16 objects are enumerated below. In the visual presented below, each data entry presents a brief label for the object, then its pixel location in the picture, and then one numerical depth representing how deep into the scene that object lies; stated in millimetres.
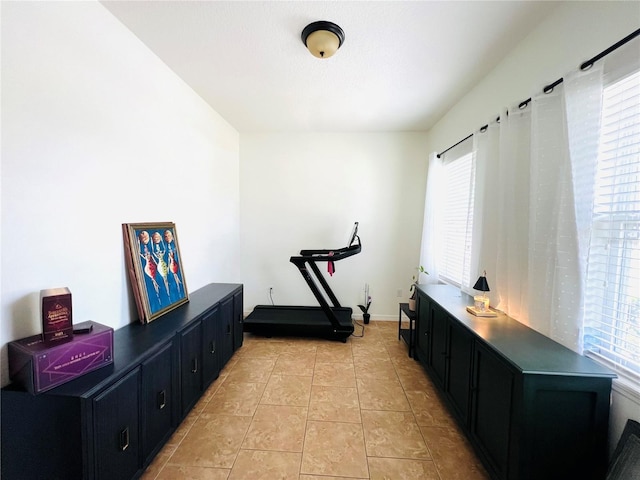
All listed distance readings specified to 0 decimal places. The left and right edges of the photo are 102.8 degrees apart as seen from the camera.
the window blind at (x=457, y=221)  2674
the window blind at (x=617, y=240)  1196
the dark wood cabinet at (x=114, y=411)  1124
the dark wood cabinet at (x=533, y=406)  1210
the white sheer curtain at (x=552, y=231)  1403
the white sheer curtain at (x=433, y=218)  3387
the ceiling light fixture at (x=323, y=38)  1749
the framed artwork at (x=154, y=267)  1905
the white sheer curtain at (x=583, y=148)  1313
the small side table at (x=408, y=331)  2971
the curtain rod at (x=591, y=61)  1179
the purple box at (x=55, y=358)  1110
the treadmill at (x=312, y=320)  3271
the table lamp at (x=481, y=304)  1956
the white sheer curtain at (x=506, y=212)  1862
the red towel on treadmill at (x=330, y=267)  3442
